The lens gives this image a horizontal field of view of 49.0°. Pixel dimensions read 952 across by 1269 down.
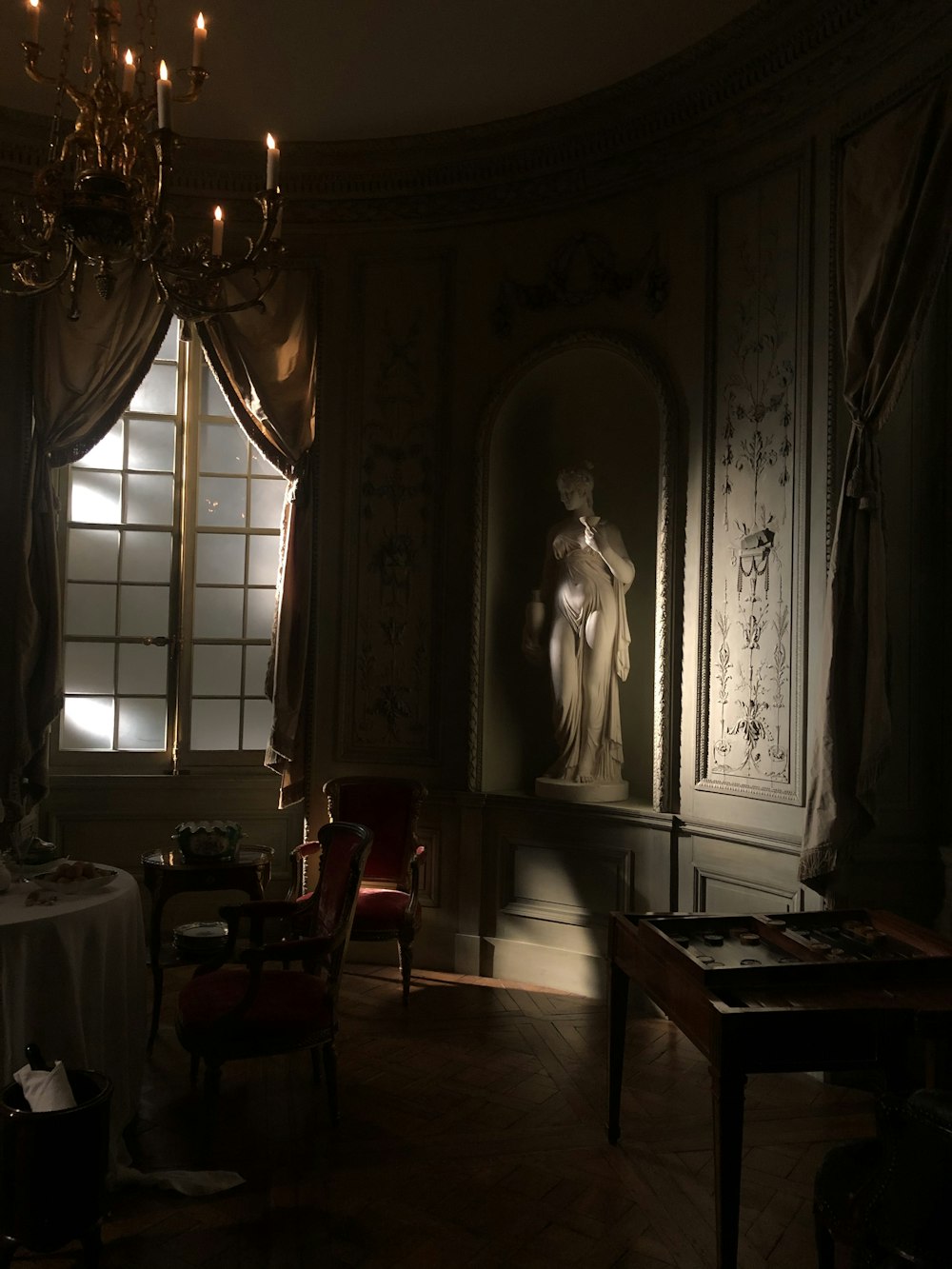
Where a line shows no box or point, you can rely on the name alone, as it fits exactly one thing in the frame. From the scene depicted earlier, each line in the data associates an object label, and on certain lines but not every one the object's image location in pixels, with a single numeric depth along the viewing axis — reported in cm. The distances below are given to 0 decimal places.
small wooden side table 417
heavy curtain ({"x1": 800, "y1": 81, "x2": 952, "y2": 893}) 356
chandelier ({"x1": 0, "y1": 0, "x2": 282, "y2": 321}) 270
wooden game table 241
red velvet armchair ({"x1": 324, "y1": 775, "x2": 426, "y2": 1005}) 472
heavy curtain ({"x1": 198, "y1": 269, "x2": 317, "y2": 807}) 518
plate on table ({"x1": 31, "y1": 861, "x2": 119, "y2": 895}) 321
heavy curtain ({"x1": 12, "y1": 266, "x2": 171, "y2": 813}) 492
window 533
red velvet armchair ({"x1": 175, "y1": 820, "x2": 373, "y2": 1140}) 312
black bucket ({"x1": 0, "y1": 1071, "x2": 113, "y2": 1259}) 241
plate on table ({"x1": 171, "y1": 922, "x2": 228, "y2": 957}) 371
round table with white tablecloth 280
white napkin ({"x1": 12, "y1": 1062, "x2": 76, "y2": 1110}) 245
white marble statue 492
